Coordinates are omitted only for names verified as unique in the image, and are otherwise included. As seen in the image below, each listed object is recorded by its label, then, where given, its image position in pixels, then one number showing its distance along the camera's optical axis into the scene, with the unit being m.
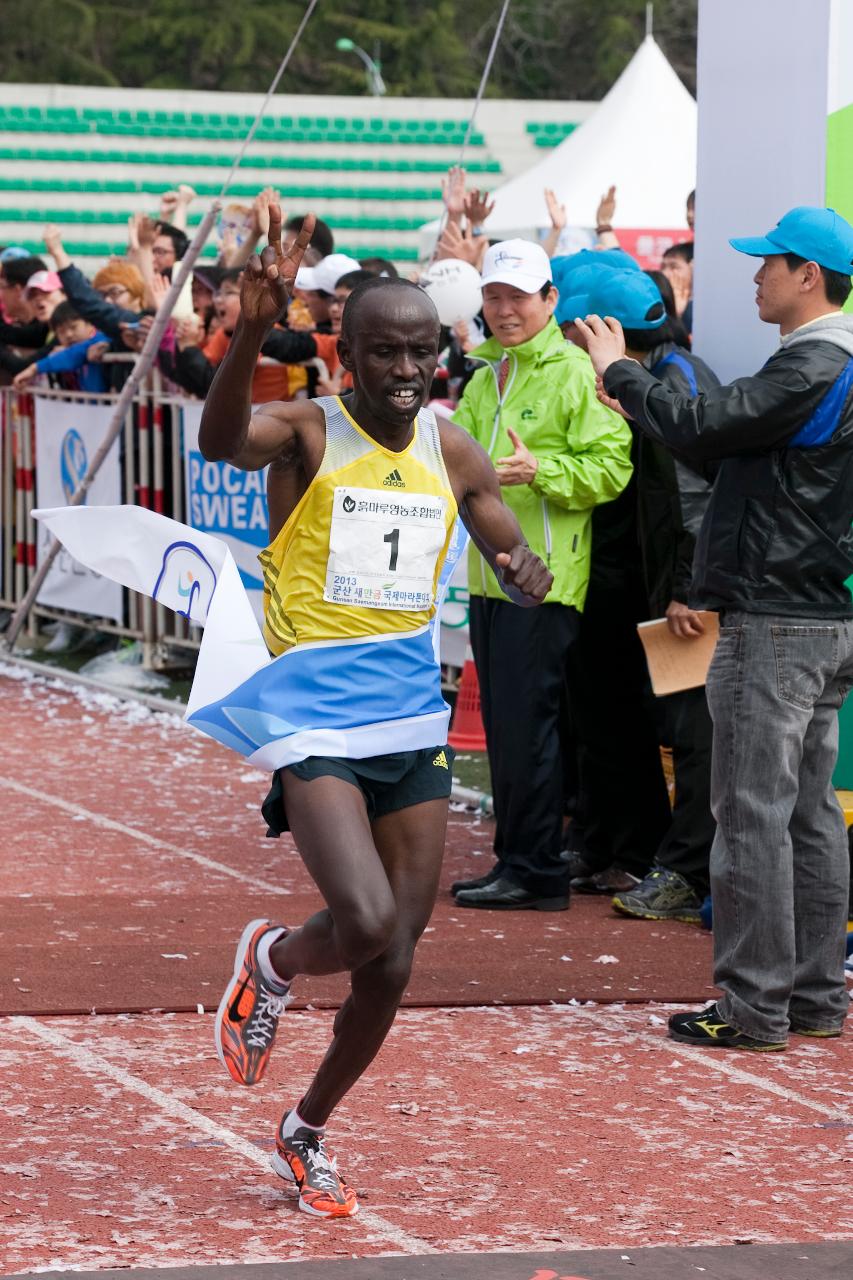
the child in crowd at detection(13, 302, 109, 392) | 25.78
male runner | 8.80
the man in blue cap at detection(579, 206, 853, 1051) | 11.71
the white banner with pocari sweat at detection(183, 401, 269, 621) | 22.73
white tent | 46.25
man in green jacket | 14.85
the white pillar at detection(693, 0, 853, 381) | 14.12
